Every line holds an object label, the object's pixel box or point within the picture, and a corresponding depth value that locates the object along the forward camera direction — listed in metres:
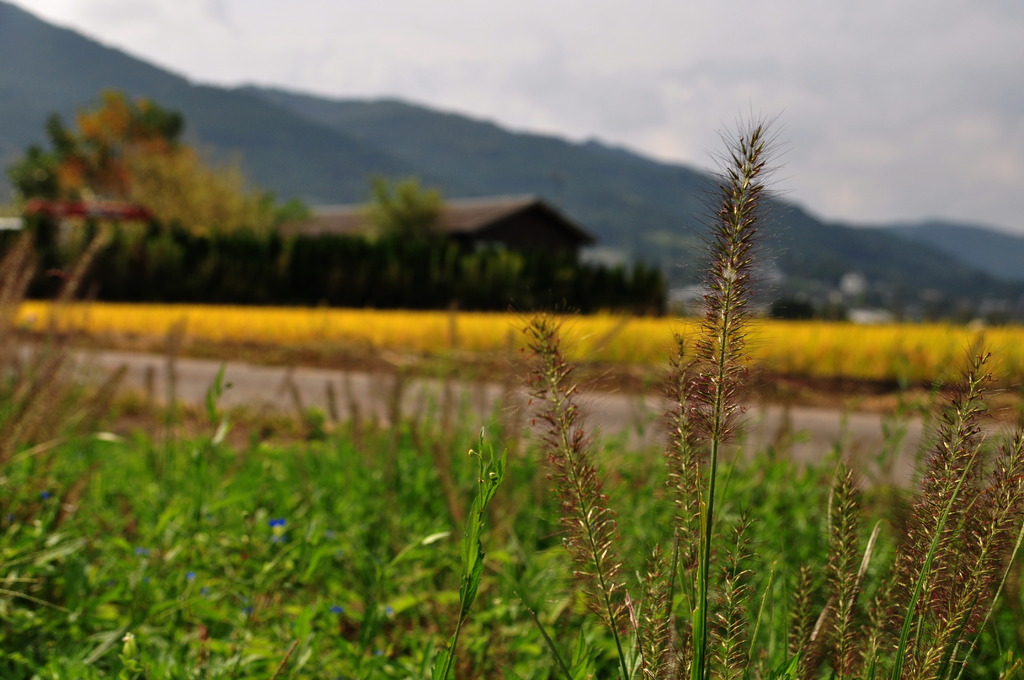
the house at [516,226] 43.91
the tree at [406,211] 49.71
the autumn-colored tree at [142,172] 36.78
